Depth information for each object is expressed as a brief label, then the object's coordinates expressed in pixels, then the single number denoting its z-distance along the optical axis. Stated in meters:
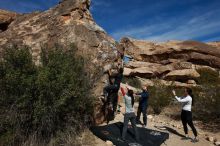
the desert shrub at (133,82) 13.93
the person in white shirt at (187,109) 5.09
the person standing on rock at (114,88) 5.50
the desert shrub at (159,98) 7.84
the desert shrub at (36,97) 4.17
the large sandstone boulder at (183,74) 15.01
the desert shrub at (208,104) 6.91
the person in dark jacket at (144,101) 5.74
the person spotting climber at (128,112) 4.70
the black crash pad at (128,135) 4.69
